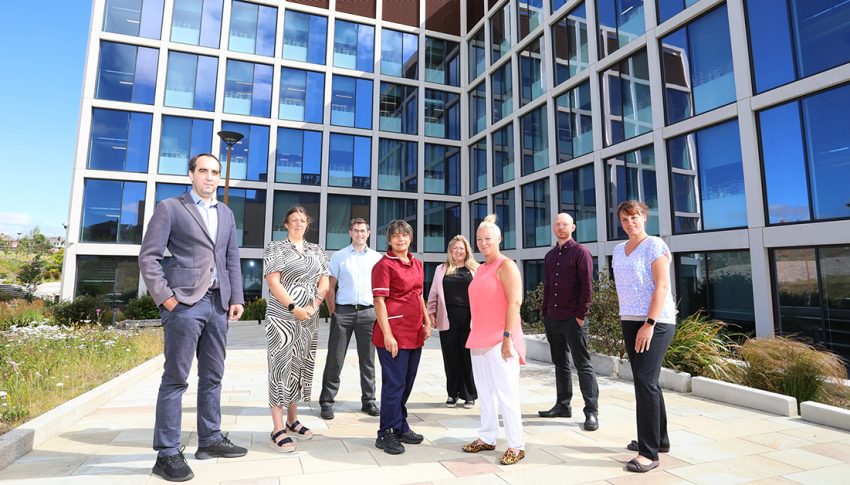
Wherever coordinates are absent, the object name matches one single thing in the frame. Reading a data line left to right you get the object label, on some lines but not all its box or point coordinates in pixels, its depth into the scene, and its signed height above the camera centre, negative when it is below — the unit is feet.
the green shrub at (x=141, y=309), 58.65 -2.79
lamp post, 42.98 +15.18
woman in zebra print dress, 13.34 -0.92
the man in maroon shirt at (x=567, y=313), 15.65 -0.79
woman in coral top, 11.93 -1.44
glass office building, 33.47 +20.73
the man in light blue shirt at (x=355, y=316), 16.97 -1.02
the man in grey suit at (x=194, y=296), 10.93 -0.18
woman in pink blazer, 17.53 -0.91
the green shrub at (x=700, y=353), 20.99 -3.11
